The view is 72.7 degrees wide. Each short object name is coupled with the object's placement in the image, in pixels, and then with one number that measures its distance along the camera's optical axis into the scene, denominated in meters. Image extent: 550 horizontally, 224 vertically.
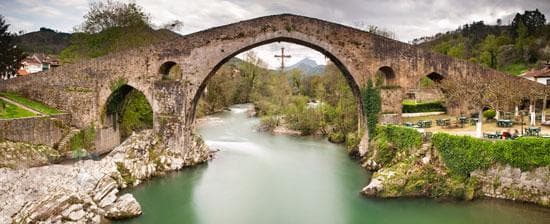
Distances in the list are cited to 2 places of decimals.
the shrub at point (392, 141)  14.48
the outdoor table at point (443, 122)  16.72
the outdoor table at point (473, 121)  17.19
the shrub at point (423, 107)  21.92
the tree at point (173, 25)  29.66
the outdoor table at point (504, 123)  15.76
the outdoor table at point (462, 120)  16.75
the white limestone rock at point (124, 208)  11.24
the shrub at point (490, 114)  18.56
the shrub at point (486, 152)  11.95
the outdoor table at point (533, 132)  13.00
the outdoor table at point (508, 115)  17.95
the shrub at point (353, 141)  20.42
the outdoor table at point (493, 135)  13.04
